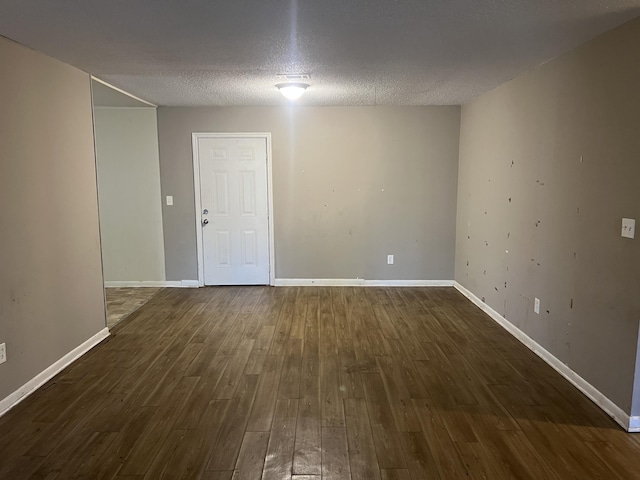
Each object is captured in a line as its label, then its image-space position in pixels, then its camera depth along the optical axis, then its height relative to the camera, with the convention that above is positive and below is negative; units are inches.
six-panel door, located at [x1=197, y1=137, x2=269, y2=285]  219.6 -9.8
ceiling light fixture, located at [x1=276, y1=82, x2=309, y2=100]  159.0 +36.7
